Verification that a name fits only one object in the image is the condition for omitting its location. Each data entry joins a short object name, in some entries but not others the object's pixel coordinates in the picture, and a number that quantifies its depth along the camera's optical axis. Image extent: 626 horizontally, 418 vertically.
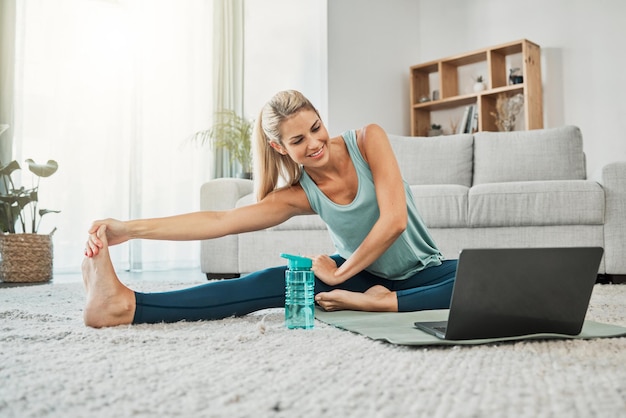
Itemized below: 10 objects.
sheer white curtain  4.06
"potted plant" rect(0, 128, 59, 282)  3.40
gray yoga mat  1.16
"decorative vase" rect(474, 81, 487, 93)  5.05
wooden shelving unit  4.68
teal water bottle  1.41
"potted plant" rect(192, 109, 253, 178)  4.54
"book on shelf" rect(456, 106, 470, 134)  5.17
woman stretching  1.45
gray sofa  2.87
